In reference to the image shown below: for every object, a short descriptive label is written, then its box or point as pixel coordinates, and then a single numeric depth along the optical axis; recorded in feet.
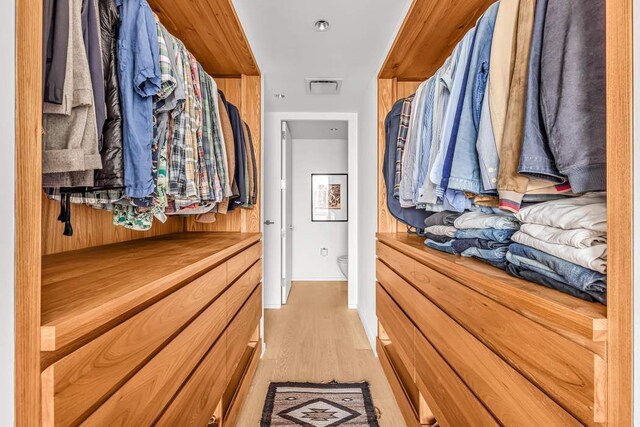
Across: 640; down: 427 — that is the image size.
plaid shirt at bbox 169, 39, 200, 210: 3.97
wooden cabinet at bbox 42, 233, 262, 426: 1.84
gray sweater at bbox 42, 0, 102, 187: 2.32
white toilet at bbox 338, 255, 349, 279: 13.81
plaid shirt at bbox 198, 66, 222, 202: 4.89
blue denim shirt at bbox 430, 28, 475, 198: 3.64
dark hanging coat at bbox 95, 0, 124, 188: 2.89
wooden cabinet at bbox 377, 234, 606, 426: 1.97
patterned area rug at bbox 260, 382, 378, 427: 5.42
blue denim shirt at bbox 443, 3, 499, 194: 3.38
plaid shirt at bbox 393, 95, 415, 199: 6.13
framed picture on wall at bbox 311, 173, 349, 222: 15.28
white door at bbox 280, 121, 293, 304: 11.37
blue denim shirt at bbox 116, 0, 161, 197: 2.97
